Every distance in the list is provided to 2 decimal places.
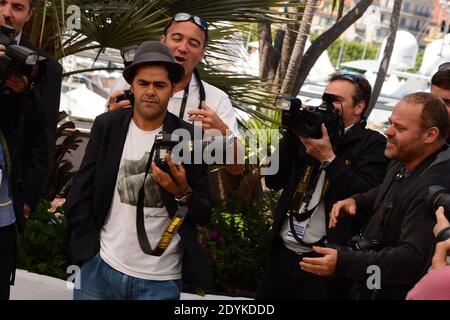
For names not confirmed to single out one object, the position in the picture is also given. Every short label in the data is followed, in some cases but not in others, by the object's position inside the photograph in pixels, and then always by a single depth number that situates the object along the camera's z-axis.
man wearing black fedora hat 3.52
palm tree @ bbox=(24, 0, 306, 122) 5.41
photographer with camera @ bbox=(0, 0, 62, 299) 3.63
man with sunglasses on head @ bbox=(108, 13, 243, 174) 3.99
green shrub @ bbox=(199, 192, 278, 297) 5.77
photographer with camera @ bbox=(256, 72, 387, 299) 3.92
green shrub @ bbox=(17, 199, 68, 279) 5.35
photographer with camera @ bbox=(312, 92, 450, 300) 3.24
